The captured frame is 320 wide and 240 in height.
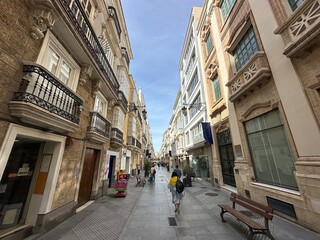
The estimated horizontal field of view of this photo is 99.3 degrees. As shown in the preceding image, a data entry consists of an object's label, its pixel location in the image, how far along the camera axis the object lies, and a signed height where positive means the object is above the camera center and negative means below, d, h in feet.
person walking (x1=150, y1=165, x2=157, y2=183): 47.57 -3.41
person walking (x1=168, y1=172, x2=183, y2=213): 19.88 -3.88
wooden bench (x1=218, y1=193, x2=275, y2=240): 11.64 -4.49
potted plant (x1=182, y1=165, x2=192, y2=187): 39.50 -3.29
